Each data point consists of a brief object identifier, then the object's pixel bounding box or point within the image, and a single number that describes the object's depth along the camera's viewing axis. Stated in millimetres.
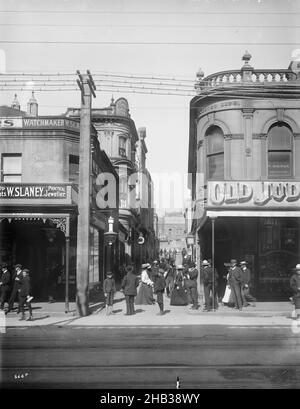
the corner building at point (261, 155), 20359
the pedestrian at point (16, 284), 15775
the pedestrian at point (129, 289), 16344
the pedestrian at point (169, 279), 22242
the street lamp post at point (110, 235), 22938
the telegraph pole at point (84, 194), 16859
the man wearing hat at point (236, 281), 16891
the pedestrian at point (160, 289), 16453
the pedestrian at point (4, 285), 16875
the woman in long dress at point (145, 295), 19641
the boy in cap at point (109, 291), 16406
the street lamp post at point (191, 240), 31670
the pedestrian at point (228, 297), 17542
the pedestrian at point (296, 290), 15031
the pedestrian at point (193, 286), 17469
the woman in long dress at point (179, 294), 19109
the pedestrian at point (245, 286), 17864
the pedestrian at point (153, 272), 21016
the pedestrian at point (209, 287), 16938
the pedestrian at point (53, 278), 21361
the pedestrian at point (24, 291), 15216
